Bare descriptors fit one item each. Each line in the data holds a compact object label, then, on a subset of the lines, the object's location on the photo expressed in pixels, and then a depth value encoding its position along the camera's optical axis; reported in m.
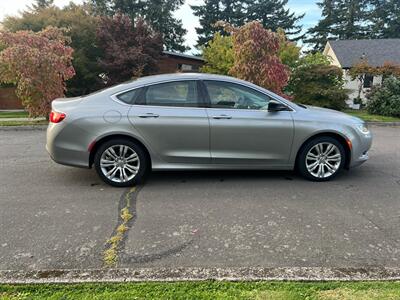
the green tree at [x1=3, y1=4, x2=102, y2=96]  17.23
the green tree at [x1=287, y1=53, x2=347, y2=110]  16.62
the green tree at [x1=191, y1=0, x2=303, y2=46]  38.62
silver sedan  4.55
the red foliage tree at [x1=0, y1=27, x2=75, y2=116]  10.05
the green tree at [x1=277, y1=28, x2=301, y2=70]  18.41
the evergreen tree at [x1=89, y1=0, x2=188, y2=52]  34.40
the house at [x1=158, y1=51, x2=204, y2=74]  22.61
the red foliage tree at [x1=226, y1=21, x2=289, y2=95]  11.11
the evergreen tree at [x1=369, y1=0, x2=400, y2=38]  42.88
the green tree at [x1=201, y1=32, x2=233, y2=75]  18.52
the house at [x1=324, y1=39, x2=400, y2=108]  26.91
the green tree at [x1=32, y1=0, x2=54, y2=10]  32.50
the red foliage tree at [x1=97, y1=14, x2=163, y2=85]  16.61
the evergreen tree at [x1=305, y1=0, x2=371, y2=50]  43.81
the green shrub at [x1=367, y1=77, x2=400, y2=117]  14.44
